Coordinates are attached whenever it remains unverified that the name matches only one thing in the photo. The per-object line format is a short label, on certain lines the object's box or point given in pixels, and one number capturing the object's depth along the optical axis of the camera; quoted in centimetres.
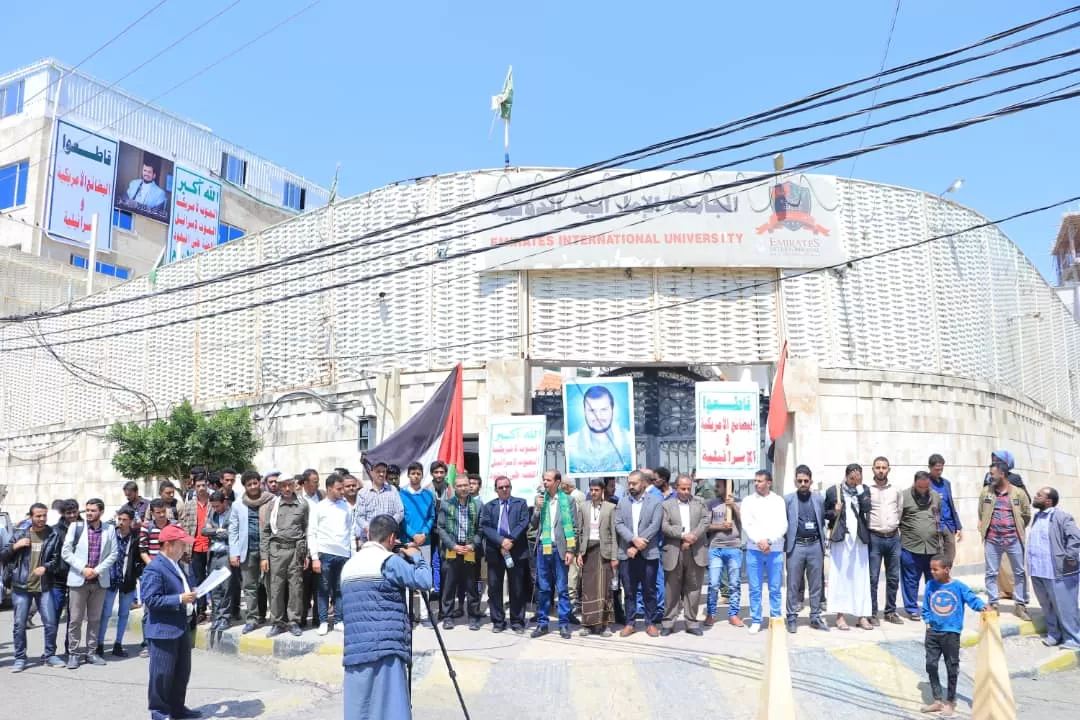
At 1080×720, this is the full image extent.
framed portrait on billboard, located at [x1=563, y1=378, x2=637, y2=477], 1172
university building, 1312
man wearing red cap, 654
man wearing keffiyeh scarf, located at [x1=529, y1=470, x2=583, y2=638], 916
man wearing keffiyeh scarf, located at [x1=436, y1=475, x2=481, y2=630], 955
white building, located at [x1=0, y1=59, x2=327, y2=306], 3509
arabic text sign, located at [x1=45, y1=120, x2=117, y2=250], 3547
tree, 1455
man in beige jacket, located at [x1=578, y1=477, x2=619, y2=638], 907
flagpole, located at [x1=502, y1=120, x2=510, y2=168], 1470
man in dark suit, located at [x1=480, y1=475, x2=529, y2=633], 937
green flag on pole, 1502
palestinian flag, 1164
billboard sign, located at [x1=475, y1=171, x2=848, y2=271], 1317
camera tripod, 590
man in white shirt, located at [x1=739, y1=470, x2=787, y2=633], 907
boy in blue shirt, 688
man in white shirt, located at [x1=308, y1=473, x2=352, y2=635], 916
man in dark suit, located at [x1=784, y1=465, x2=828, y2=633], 914
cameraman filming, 553
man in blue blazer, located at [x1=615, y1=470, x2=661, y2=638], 905
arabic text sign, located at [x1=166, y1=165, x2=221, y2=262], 4038
